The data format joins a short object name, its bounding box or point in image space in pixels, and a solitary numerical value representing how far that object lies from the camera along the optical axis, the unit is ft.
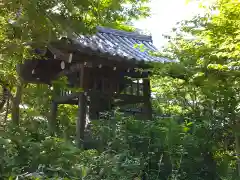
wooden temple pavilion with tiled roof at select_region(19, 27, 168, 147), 18.02
